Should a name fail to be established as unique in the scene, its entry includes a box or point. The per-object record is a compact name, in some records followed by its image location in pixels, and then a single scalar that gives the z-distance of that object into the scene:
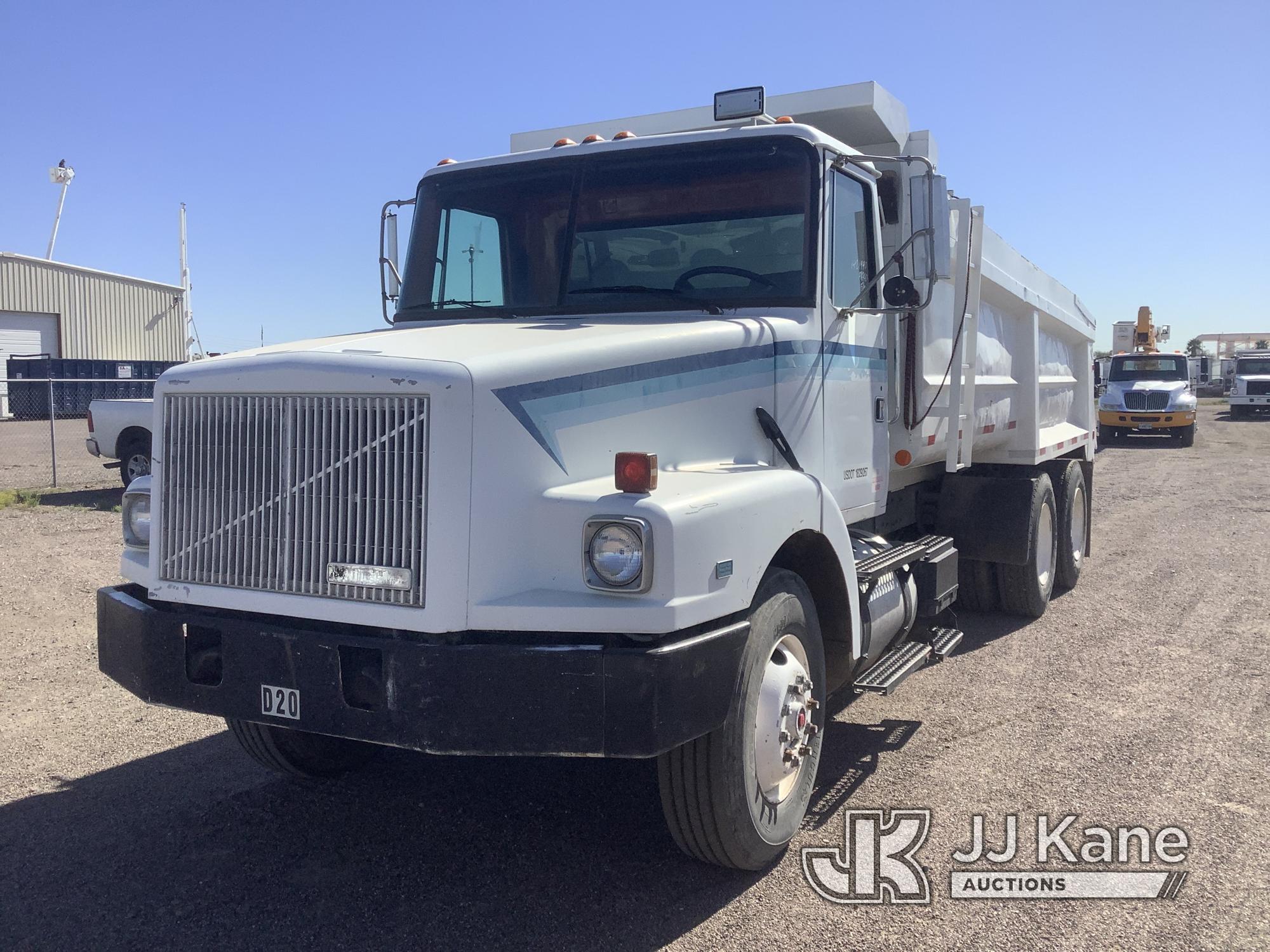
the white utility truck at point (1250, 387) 35.81
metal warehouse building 38.28
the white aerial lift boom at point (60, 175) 51.16
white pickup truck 14.66
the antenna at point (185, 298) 46.66
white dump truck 3.26
